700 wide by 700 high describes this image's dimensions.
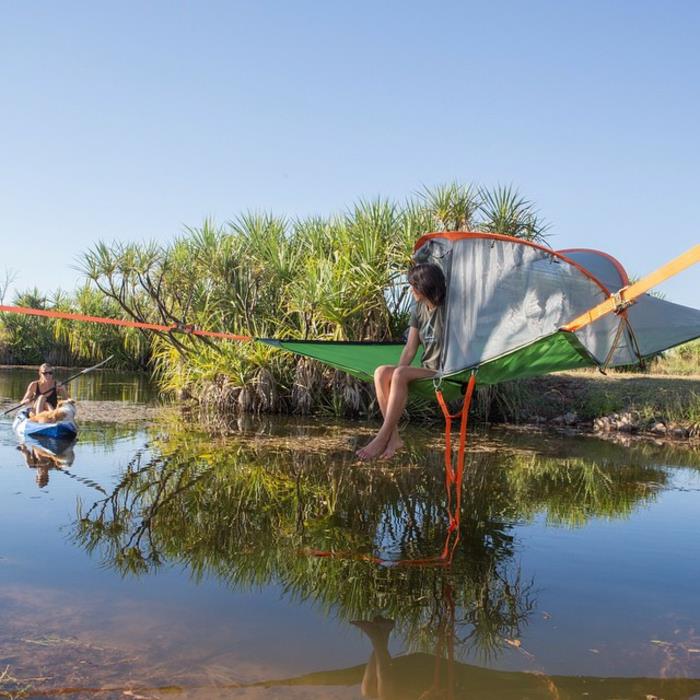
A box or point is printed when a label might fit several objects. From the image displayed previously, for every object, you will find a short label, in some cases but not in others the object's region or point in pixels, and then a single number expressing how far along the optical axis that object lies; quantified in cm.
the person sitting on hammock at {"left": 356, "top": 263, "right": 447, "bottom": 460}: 405
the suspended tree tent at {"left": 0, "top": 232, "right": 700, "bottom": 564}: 391
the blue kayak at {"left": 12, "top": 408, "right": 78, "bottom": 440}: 778
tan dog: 785
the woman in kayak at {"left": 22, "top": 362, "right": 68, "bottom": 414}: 827
